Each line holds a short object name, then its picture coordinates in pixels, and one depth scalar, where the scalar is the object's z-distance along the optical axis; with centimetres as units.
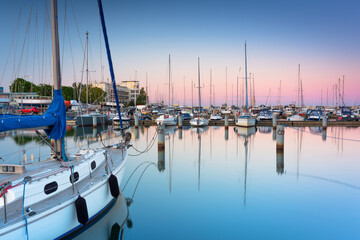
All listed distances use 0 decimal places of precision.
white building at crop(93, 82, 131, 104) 16188
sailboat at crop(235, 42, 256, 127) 4567
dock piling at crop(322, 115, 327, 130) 4069
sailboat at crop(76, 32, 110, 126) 4810
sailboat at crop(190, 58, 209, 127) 4659
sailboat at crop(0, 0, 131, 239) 682
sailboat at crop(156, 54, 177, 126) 4791
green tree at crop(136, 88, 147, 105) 14544
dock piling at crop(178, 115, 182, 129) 4478
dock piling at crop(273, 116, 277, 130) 4266
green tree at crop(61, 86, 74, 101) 10300
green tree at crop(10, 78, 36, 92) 8691
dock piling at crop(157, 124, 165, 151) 2303
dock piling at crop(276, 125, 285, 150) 2226
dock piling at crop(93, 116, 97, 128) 4818
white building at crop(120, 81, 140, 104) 17975
